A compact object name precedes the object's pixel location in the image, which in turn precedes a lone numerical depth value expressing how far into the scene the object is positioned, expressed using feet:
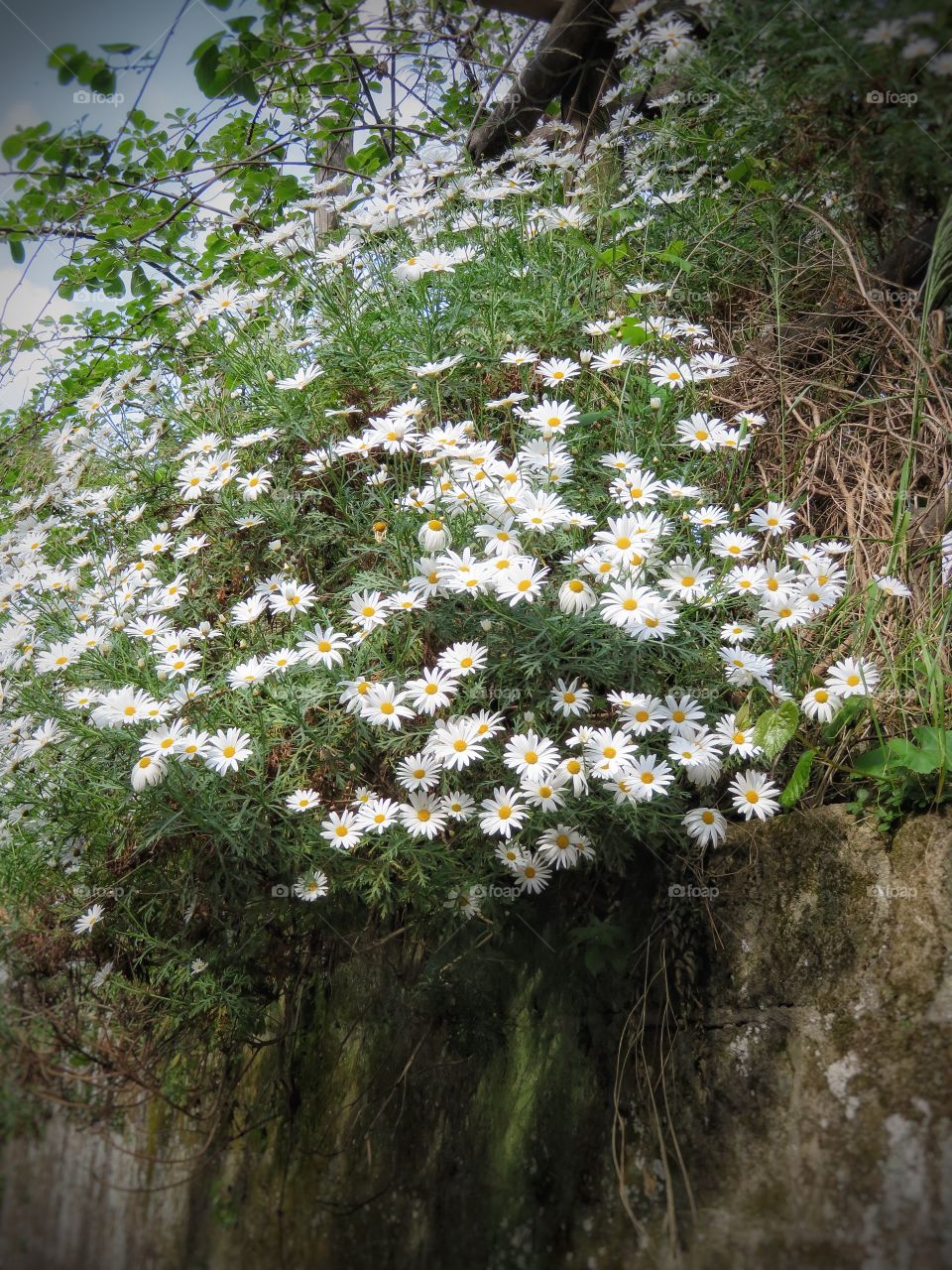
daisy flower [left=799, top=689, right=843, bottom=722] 6.36
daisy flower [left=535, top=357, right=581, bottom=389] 8.11
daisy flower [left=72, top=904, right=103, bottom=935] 7.54
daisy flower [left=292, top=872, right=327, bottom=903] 6.75
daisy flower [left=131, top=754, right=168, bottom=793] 6.57
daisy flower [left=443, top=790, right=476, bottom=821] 6.25
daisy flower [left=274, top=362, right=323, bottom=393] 8.55
